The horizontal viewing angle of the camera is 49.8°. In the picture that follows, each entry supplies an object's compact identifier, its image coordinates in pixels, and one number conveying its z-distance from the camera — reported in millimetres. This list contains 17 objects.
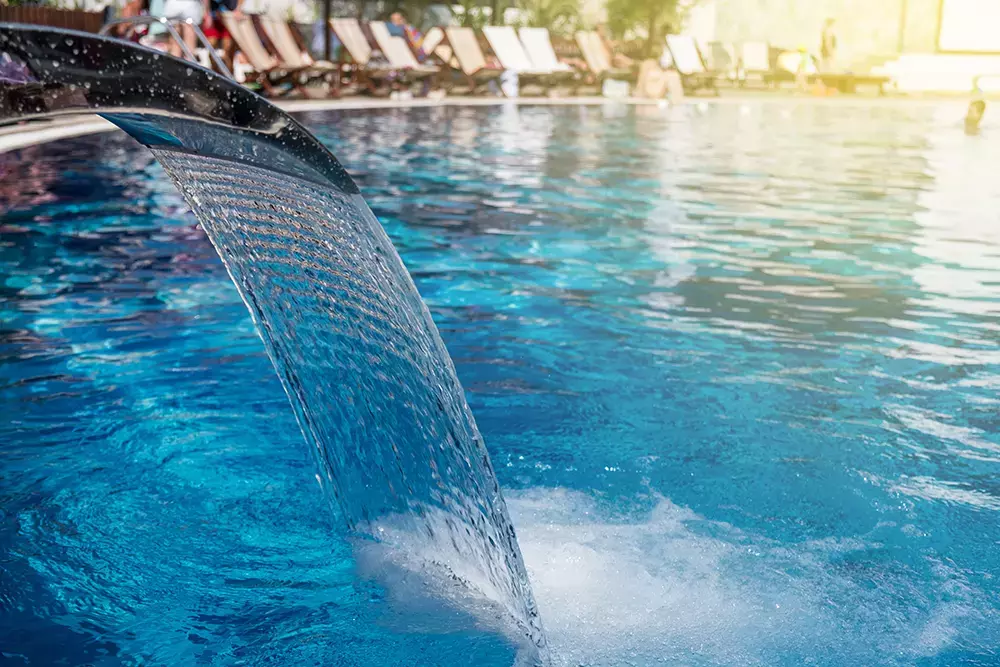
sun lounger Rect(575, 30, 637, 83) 22641
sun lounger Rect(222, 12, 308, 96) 15305
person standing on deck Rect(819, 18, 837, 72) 26328
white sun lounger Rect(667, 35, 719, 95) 23734
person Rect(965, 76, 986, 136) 15086
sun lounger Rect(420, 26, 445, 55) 20000
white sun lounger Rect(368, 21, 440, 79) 18391
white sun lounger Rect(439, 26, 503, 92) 19547
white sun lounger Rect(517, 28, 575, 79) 21281
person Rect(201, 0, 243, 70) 12714
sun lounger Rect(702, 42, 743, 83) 25875
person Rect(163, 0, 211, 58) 10594
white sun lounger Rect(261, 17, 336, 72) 16094
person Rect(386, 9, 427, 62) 19048
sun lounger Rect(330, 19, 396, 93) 17750
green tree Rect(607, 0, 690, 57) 30128
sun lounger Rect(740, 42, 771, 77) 26766
